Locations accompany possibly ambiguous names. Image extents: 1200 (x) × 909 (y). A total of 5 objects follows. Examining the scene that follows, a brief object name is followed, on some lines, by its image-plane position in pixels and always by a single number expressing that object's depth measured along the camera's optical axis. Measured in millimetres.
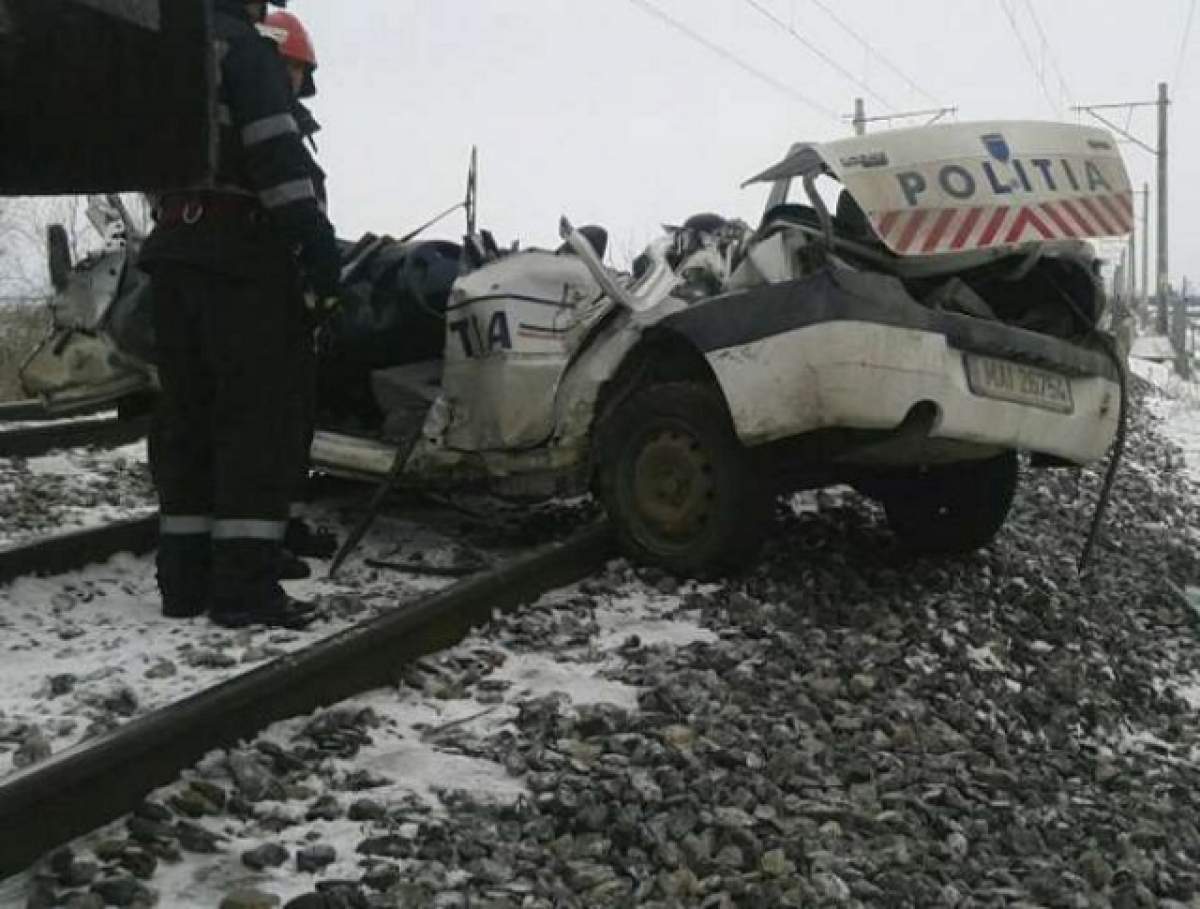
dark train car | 1455
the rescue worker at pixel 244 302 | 3861
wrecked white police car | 4258
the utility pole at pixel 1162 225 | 41456
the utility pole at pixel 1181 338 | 33750
